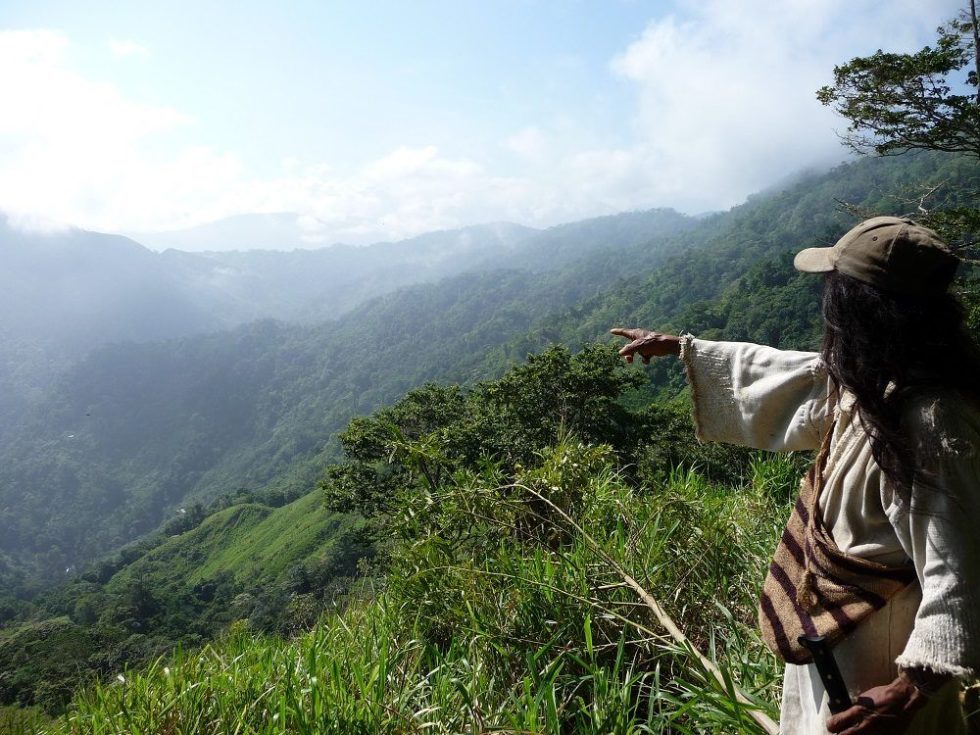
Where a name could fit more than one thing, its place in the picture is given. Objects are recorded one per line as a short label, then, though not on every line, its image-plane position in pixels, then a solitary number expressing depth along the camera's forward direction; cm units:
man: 98
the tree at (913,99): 948
